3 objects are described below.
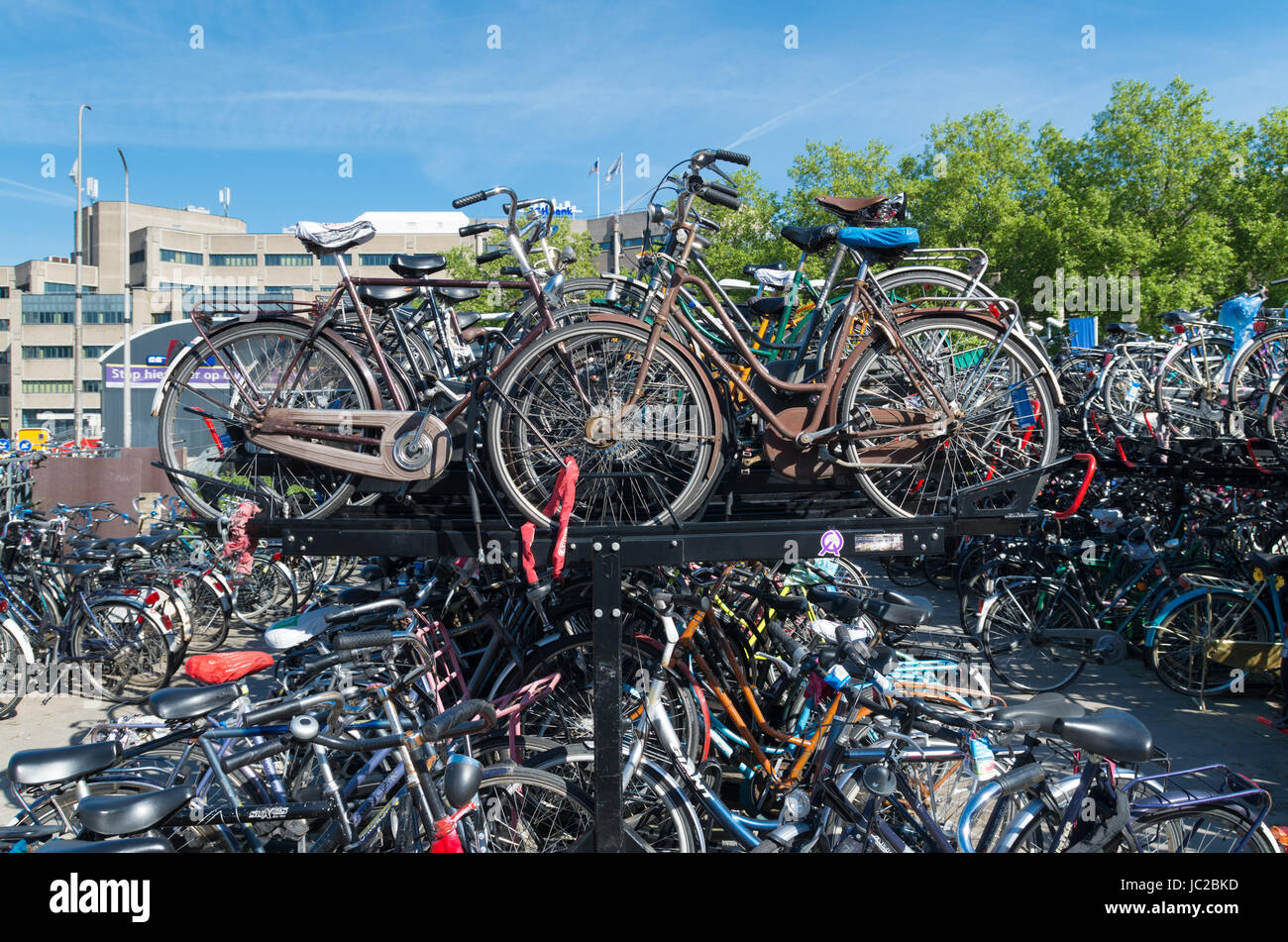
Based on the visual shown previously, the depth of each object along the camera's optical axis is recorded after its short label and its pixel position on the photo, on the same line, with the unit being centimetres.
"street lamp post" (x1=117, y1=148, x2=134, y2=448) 1977
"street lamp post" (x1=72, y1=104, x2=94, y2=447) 2108
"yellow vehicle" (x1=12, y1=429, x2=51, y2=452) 1302
